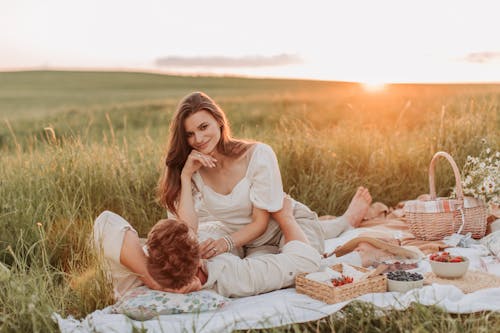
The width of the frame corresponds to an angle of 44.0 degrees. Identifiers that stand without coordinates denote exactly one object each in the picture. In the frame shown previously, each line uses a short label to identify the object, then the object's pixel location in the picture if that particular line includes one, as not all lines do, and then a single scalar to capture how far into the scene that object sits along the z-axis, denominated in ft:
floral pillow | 10.88
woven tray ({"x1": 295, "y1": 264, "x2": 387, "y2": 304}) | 11.03
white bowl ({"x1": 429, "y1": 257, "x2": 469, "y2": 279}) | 12.05
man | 10.93
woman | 13.53
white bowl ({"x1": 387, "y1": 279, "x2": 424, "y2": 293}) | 11.40
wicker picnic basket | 15.67
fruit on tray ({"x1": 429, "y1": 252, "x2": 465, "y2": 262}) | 12.25
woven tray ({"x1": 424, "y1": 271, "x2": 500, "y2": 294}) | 11.79
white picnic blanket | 10.25
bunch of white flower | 15.67
